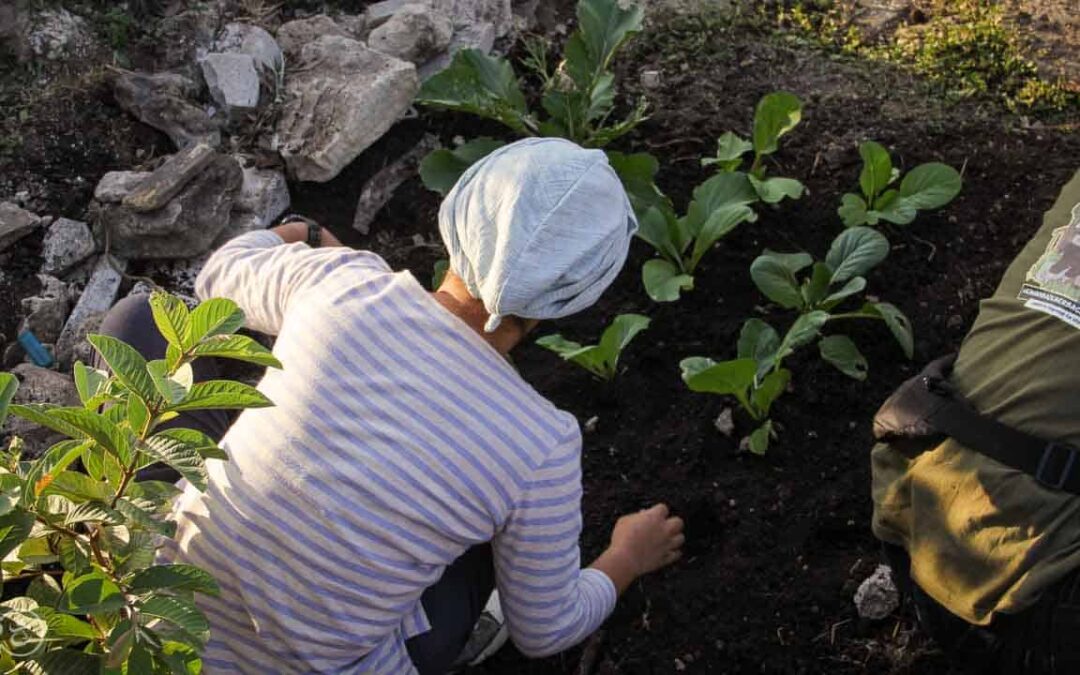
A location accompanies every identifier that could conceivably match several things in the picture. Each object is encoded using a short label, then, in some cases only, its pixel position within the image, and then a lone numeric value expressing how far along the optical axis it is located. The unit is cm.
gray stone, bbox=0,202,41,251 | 303
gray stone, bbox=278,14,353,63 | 360
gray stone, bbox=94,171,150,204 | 311
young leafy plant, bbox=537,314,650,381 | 269
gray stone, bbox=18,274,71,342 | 298
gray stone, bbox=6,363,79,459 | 267
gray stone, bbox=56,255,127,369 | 294
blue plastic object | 292
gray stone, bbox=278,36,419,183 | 329
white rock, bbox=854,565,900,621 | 251
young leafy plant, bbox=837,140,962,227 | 295
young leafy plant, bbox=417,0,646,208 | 323
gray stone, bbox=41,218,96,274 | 308
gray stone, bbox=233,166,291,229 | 327
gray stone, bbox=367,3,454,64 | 356
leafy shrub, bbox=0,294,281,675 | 142
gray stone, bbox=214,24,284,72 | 349
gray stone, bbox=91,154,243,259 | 306
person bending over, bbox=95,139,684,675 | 180
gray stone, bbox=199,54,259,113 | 339
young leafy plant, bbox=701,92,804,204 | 303
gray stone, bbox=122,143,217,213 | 303
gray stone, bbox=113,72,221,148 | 330
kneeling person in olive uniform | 193
